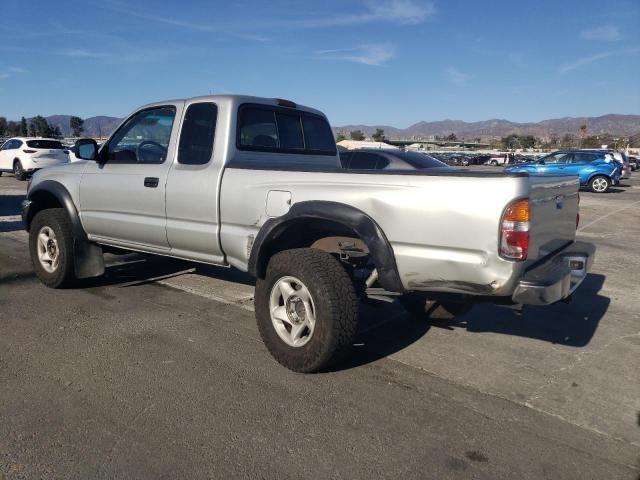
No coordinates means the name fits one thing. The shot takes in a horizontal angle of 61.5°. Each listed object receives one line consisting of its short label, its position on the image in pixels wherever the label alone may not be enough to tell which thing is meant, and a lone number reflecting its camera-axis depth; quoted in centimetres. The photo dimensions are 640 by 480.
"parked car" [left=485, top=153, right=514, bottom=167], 5193
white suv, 2034
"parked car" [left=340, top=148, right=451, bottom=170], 1151
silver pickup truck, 309
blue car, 2167
